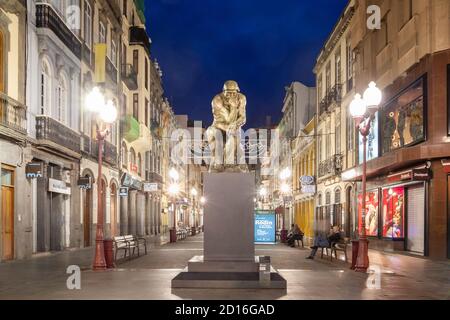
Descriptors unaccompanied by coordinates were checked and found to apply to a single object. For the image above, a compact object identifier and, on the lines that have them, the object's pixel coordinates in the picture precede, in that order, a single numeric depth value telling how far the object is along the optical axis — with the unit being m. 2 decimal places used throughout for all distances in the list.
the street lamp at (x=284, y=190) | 34.98
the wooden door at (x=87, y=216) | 29.28
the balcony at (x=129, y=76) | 37.81
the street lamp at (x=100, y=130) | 16.45
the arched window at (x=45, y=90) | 23.38
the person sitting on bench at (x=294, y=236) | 30.45
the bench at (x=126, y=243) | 20.26
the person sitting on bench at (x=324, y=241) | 21.41
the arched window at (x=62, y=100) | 25.42
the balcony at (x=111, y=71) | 32.72
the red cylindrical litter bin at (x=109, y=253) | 16.89
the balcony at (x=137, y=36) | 41.60
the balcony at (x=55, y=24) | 22.52
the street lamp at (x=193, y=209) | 92.71
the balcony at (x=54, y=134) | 22.09
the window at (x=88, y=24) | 29.05
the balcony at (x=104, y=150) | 28.58
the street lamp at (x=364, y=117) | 16.27
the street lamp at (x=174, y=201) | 35.31
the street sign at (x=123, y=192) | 36.35
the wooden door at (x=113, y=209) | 35.69
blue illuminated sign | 31.62
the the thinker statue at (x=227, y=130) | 13.33
